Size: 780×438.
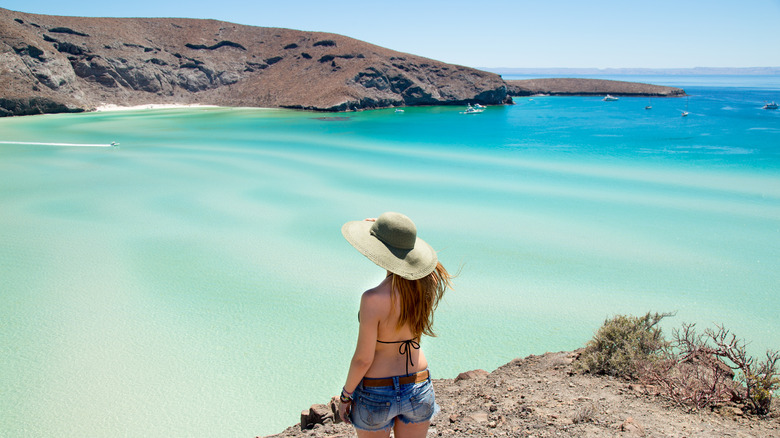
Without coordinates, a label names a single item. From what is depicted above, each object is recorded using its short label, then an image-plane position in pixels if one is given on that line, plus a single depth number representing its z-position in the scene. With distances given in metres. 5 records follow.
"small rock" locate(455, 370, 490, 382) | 5.01
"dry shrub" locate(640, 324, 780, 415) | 3.44
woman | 2.21
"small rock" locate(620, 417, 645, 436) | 3.17
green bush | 4.34
